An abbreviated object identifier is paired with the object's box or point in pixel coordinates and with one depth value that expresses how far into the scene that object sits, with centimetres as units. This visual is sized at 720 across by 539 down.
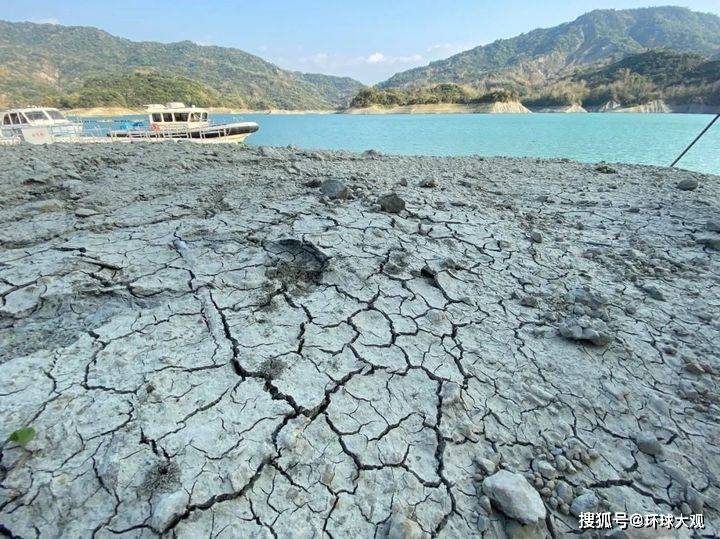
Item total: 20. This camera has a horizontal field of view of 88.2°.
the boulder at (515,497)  128
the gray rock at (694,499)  136
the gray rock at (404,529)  121
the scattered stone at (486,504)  133
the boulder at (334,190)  385
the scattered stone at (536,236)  336
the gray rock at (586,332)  213
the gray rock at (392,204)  361
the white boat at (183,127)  1491
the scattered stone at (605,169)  618
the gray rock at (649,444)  156
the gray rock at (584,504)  134
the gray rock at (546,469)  145
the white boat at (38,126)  1174
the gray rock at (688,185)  507
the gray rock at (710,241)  333
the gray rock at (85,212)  338
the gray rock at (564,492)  138
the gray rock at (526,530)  126
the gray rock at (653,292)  261
